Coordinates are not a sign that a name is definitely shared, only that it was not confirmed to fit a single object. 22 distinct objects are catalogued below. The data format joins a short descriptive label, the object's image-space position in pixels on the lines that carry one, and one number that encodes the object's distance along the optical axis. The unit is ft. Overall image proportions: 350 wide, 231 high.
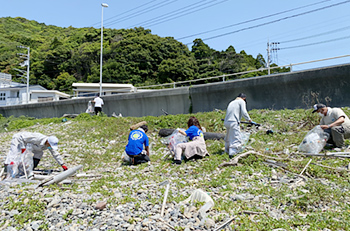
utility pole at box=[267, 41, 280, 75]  151.64
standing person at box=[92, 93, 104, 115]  59.81
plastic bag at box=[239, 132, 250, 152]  26.00
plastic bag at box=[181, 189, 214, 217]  16.03
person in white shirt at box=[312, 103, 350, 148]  24.81
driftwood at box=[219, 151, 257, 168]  23.71
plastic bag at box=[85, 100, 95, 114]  62.18
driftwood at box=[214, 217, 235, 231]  14.38
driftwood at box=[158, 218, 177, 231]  14.75
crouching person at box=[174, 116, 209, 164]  26.22
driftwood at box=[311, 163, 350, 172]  20.50
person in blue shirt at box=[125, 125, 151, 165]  27.91
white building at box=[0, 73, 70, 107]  165.68
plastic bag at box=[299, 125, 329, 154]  24.44
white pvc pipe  21.53
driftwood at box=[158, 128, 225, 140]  32.65
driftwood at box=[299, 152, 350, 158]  22.97
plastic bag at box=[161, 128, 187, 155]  27.73
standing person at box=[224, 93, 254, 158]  25.55
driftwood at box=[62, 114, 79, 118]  65.05
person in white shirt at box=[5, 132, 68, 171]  24.61
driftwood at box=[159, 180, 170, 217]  16.26
